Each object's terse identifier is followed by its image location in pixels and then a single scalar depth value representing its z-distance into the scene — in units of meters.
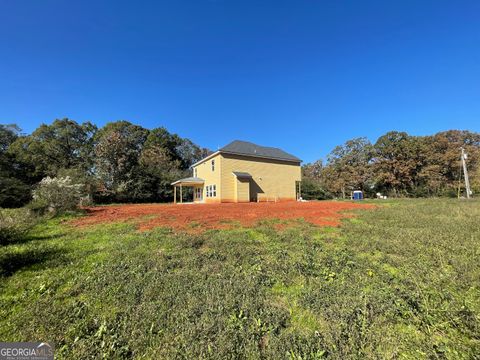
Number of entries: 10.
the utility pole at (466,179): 25.70
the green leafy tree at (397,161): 40.62
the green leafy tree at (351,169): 44.69
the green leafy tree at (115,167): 30.39
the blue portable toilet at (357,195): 37.91
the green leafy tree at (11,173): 19.41
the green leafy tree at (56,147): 33.56
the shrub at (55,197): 12.17
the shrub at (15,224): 7.22
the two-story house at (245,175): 25.16
